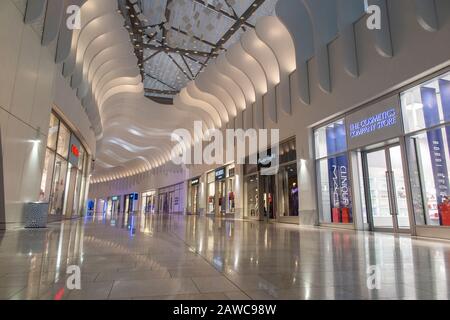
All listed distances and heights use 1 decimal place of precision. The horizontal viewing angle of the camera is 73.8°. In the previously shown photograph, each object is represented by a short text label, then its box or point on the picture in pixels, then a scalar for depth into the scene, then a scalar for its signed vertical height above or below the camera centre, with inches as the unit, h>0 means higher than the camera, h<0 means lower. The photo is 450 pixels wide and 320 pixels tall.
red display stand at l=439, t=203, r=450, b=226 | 273.8 +0.9
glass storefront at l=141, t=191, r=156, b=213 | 1601.3 +69.2
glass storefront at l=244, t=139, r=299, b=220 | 525.0 +50.1
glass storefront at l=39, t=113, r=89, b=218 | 437.1 +75.8
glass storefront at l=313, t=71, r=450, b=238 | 286.4 +58.5
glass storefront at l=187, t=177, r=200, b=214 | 1063.0 +67.7
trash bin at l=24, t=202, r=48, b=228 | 312.1 +0.2
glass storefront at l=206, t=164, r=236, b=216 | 787.4 +66.1
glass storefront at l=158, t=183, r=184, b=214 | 1258.0 +67.1
